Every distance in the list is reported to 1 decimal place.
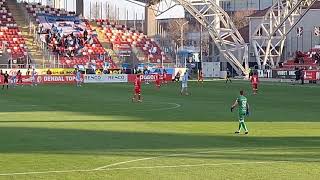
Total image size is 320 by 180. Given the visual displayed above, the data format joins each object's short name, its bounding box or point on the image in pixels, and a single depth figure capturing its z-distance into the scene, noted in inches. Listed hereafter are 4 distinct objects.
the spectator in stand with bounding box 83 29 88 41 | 3728.3
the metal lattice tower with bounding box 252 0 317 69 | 3341.5
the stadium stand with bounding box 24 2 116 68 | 3550.7
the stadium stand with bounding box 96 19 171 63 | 3865.7
